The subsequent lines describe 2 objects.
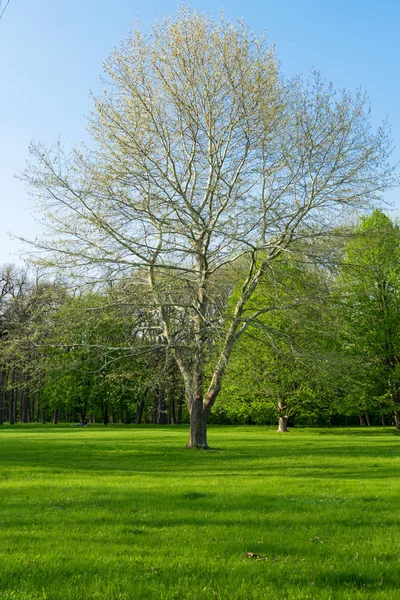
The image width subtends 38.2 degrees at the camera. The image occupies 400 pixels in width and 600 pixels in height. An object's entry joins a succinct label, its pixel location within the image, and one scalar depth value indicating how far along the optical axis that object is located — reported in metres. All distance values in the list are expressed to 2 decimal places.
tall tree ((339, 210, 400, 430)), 38.62
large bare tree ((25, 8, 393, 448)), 19.89
